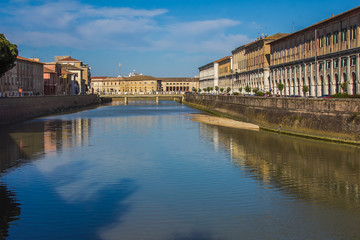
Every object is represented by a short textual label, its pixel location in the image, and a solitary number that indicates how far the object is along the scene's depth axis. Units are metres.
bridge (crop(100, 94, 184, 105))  151.75
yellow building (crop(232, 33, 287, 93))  95.88
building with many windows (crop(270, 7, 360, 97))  54.31
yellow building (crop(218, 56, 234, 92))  138.75
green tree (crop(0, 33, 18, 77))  53.03
